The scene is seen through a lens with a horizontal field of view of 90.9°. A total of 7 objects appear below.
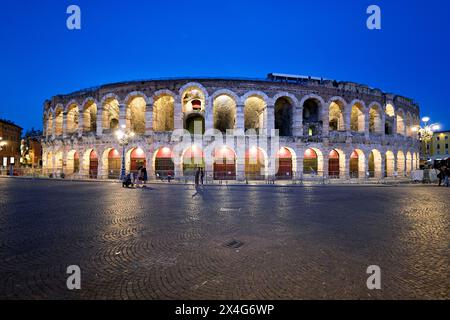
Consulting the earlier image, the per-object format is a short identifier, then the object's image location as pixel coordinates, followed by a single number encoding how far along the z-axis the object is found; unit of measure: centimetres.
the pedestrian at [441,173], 1781
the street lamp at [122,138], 1845
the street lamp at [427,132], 1980
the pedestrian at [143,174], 1658
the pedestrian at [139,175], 1612
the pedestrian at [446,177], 1733
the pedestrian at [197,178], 1702
